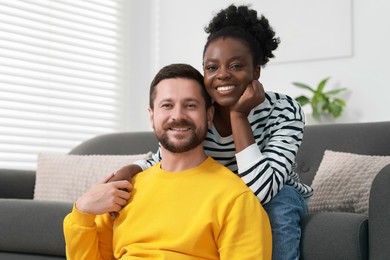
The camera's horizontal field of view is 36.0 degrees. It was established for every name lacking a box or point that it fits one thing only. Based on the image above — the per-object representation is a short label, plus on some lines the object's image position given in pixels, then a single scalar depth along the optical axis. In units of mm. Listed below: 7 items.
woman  1596
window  4117
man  1512
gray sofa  1586
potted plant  4301
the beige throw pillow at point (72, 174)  2889
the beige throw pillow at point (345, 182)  2164
